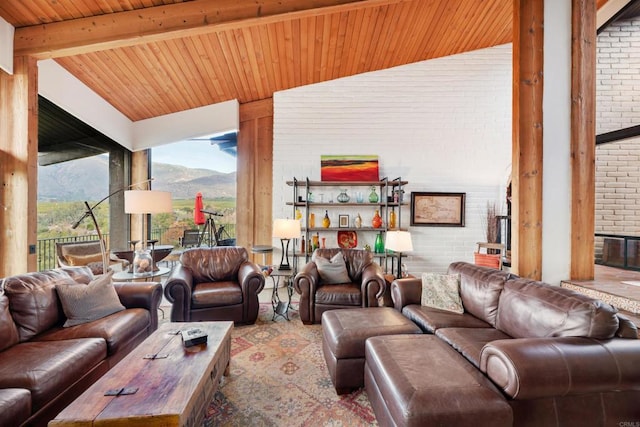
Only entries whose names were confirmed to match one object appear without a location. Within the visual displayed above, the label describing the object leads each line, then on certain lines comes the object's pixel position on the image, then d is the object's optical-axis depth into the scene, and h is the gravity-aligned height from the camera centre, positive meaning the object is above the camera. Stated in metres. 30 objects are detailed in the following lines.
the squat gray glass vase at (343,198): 4.55 +0.25
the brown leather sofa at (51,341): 1.40 -0.85
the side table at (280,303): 3.38 -1.19
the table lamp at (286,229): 3.40 -0.19
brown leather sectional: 1.25 -0.82
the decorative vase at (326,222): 4.52 -0.14
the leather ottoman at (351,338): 1.92 -0.88
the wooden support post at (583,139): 2.52 +0.69
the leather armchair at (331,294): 3.01 -0.89
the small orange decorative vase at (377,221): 4.49 -0.12
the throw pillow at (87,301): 2.11 -0.71
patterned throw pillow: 2.50 -0.72
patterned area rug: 1.72 -1.27
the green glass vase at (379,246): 4.52 -0.53
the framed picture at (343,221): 4.65 -0.13
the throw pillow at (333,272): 3.35 -0.71
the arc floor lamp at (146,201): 2.90 +0.12
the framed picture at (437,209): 4.71 +0.08
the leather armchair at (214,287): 2.87 -0.83
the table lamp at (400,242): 3.34 -0.34
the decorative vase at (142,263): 3.07 -0.56
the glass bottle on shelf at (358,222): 4.54 -0.14
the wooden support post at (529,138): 2.54 +0.70
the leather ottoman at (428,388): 1.21 -0.84
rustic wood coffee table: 1.14 -0.83
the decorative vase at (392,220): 4.50 -0.10
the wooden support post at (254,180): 4.86 +0.57
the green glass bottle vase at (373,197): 4.52 +0.27
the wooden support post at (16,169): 2.72 +0.42
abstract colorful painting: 4.61 +0.74
